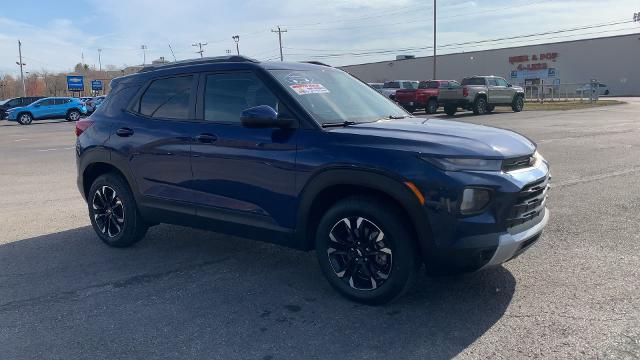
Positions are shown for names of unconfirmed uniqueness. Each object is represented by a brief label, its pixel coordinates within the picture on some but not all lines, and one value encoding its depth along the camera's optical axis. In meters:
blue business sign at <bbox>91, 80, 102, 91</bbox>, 82.38
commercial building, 60.66
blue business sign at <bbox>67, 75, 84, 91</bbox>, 77.75
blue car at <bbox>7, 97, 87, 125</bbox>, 35.75
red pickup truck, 29.25
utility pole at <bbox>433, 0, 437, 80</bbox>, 47.62
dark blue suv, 3.66
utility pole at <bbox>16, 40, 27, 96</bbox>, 84.26
